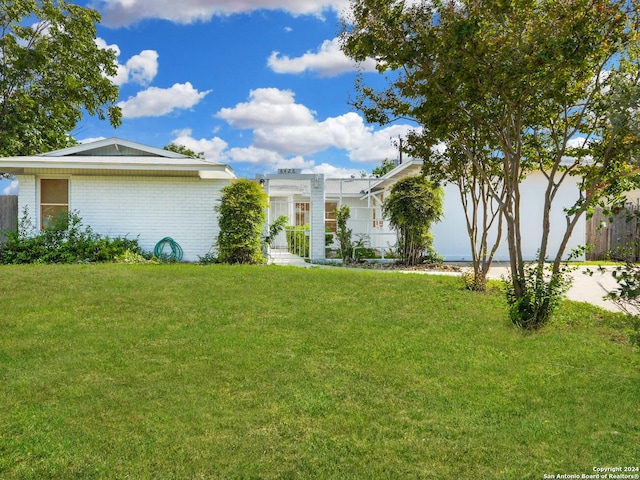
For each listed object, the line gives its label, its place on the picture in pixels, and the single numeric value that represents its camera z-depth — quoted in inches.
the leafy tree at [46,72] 730.8
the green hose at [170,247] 541.6
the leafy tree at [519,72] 221.1
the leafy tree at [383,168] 1715.1
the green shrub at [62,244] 502.0
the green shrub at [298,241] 599.8
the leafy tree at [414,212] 511.5
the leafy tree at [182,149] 1654.8
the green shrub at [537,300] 244.7
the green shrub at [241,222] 484.1
